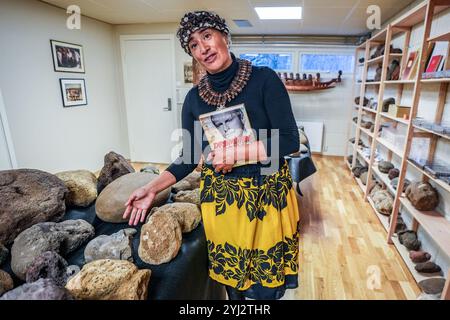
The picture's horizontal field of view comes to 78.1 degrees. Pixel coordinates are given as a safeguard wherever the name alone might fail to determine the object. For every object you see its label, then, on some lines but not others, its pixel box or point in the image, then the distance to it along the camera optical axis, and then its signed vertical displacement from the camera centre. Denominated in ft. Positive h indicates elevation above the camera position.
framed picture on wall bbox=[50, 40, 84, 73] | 10.48 +1.16
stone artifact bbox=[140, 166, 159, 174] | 5.17 -1.52
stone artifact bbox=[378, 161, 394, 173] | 9.28 -2.64
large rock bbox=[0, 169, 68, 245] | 3.11 -1.31
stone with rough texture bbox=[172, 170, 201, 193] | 4.74 -1.66
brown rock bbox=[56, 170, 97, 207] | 4.06 -1.47
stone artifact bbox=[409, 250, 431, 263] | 6.39 -3.83
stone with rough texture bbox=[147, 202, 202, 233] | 3.38 -1.58
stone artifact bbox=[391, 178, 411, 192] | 7.57 -2.72
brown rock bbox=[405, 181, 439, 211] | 6.39 -2.50
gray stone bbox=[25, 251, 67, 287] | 2.38 -1.55
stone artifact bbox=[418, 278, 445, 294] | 5.46 -3.88
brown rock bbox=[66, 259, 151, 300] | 2.17 -1.54
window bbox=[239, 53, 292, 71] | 15.89 +1.51
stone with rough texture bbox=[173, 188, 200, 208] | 4.20 -1.65
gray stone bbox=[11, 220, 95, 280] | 2.66 -1.56
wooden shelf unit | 5.83 -1.21
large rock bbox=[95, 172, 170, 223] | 3.65 -1.45
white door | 13.78 -0.38
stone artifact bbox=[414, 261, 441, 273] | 6.09 -3.88
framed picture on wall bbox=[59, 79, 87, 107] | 10.98 -0.21
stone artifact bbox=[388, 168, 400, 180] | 8.59 -2.65
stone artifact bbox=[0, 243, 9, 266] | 2.86 -1.69
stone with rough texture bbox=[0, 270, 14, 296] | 2.31 -1.62
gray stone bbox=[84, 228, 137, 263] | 2.88 -1.65
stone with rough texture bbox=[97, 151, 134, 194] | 4.52 -1.34
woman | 2.64 -0.93
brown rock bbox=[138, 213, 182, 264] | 2.93 -1.61
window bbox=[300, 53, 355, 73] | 15.26 +1.26
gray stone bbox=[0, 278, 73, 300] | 1.75 -1.28
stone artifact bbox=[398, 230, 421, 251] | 6.88 -3.78
